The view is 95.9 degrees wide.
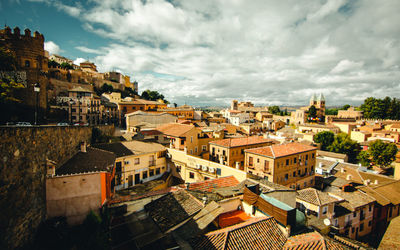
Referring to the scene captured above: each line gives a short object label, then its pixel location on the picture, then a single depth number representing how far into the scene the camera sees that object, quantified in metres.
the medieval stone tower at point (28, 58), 26.75
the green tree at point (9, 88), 18.45
